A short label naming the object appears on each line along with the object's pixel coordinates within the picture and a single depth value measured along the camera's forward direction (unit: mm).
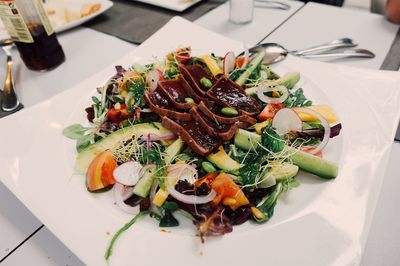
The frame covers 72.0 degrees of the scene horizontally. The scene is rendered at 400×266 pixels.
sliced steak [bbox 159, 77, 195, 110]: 270
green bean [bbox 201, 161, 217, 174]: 234
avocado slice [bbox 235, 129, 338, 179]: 224
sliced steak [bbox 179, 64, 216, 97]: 284
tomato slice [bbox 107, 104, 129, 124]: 284
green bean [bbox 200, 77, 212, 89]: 286
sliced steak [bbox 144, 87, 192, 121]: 260
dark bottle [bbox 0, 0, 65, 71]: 343
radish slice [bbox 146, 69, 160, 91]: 294
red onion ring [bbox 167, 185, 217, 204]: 210
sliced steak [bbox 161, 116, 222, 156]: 239
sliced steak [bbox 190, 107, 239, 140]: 246
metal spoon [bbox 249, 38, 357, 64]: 361
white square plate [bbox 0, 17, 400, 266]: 188
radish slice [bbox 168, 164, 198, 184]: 229
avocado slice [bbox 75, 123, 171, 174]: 241
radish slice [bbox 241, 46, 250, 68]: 335
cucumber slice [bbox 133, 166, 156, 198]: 223
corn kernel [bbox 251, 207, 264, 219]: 204
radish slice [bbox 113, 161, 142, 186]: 228
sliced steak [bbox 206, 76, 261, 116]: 269
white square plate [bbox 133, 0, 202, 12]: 522
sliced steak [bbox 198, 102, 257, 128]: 255
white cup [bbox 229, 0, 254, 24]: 489
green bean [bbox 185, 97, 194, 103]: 274
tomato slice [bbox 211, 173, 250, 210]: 212
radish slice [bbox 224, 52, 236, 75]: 319
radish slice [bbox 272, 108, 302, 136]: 248
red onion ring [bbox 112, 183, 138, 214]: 220
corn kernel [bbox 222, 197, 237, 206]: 211
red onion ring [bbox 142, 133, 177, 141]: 259
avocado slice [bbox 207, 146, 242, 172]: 234
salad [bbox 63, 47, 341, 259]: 215
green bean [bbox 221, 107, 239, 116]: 259
